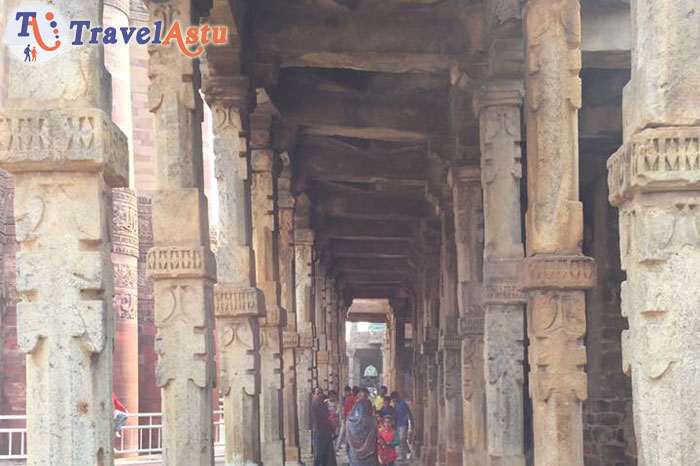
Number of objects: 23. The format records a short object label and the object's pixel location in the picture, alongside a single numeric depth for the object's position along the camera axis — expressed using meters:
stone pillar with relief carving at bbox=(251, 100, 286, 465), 12.63
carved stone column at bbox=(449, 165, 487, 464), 11.49
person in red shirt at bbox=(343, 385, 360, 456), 18.47
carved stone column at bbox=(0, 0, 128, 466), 4.62
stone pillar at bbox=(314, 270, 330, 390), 24.22
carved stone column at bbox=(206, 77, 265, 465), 10.12
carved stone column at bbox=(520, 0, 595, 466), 7.39
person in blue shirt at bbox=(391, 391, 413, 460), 18.53
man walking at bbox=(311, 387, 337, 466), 16.12
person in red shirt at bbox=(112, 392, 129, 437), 16.04
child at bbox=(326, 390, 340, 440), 19.24
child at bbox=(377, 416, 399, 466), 14.52
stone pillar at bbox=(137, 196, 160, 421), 21.12
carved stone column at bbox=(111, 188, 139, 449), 19.28
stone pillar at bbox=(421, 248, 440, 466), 19.61
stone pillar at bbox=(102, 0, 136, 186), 19.09
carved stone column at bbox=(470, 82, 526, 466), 9.44
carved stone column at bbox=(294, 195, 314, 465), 19.53
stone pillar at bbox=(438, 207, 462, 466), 14.23
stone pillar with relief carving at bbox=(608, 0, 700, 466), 4.20
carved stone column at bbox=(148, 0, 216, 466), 7.70
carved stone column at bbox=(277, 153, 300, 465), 16.16
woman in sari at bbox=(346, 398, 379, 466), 13.52
